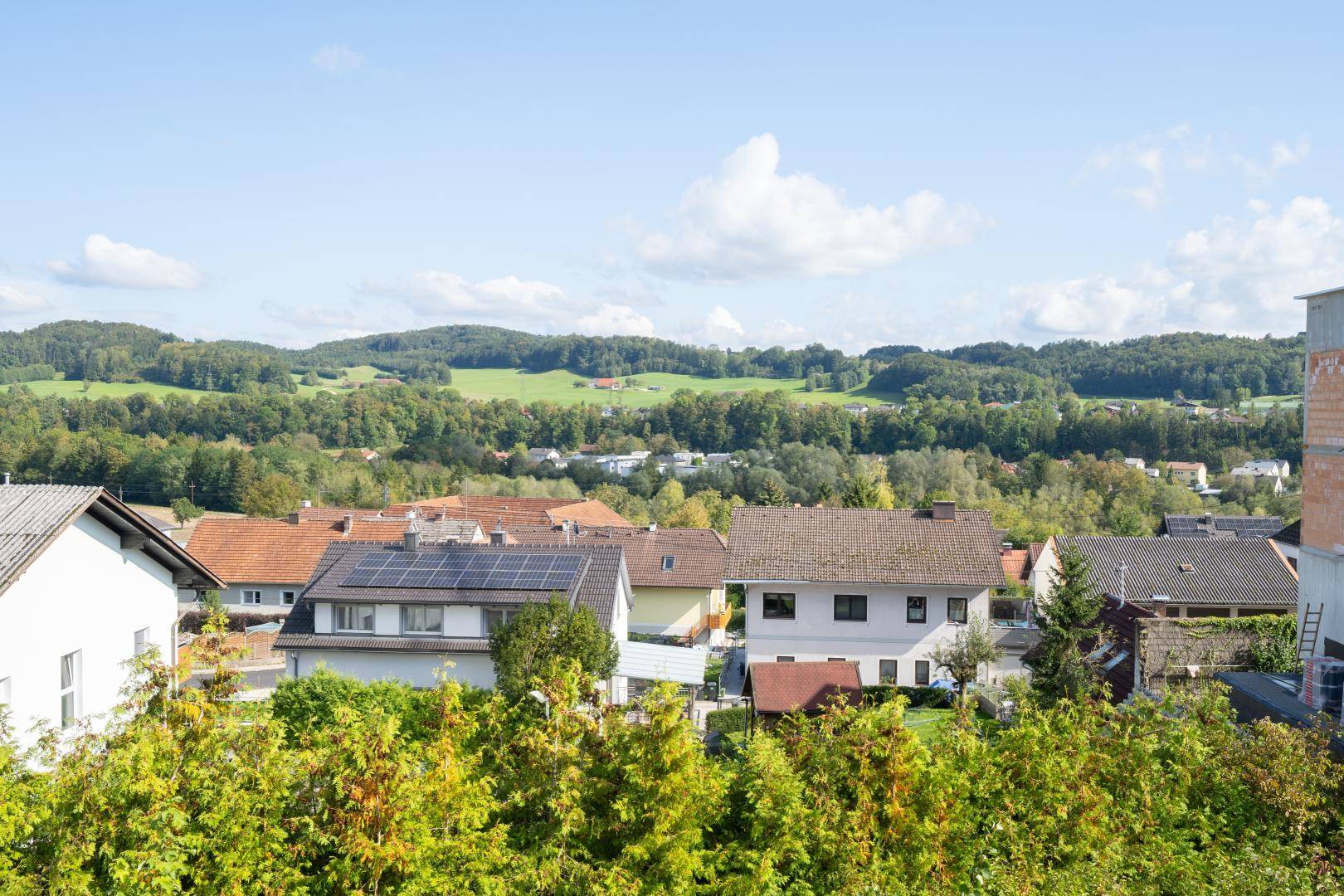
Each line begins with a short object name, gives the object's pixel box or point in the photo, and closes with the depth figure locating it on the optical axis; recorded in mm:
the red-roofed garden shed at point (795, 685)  21531
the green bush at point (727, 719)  23141
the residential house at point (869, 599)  30156
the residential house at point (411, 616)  25562
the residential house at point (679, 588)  40562
